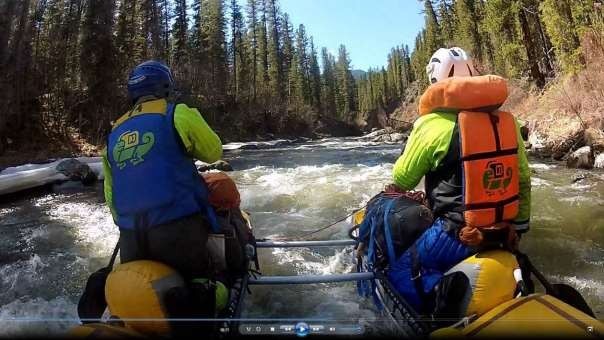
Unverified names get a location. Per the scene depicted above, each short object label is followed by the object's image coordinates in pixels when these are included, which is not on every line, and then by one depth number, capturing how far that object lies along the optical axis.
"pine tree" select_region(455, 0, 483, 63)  42.97
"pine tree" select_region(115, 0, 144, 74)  31.27
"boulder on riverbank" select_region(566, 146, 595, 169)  12.36
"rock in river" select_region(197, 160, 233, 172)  15.84
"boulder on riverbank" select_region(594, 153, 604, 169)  12.12
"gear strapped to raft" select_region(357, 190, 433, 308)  3.54
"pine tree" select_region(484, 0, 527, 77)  27.47
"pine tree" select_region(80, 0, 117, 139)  28.23
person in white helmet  3.03
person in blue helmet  3.07
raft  2.34
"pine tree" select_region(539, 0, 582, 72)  17.14
